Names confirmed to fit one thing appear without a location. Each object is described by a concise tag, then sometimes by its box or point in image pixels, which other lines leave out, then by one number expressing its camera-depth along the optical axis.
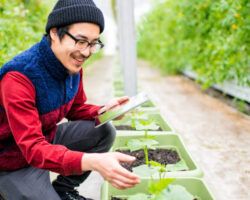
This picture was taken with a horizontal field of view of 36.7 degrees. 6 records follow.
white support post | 3.59
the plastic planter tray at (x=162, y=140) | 2.37
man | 1.41
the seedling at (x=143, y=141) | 2.03
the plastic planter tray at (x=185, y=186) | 1.77
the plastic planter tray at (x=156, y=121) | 2.96
